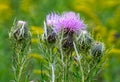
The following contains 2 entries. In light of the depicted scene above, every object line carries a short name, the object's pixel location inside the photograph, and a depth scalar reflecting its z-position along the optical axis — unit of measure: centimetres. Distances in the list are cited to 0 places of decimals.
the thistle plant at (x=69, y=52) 298
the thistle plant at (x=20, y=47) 306
